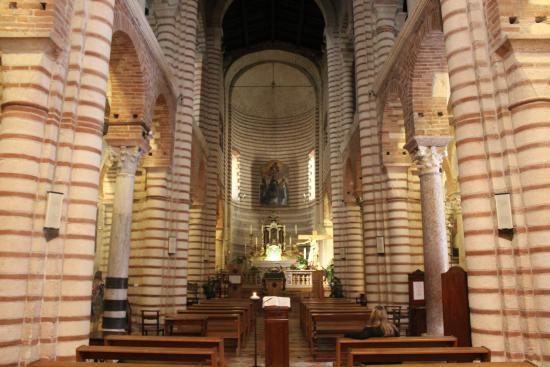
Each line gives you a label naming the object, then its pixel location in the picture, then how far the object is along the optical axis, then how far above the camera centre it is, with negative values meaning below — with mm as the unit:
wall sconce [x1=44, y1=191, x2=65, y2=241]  6734 +895
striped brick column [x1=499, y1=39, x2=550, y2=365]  6496 +1214
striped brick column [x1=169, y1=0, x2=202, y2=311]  14266 +4297
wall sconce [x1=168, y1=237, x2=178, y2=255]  13852 +923
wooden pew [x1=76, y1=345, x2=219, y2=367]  5543 -844
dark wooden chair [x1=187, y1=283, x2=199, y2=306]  19422 -432
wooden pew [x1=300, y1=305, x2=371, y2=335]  11008 -689
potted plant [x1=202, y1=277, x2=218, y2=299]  19797 -392
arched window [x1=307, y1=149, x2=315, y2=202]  33469 +7067
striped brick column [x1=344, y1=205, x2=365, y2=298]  19516 +1074
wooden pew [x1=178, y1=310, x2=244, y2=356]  10828 -1026
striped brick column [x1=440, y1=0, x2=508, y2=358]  6988 +1595
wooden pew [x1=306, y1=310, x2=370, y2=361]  10297 -958
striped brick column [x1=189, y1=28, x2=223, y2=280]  21766 +6793
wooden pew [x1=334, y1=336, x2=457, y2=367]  6398 -807
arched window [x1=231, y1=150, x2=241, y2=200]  33969 +7292
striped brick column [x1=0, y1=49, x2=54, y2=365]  6277 +1122
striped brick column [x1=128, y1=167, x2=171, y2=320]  13359 +730
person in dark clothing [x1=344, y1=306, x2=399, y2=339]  7059 -678
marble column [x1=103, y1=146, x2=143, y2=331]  11133 +873
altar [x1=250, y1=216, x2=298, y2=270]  28406 +1817
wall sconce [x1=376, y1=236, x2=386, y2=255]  14284 +969
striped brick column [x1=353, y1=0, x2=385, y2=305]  14578 +4074
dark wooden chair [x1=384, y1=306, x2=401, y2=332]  12370 -863
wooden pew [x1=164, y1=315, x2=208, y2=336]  10281 -944
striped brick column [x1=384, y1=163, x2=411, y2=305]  13703 +1337
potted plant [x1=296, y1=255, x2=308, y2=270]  26095 +870
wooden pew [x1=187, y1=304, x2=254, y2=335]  12064 -739
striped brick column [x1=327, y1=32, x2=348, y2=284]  21266 +5882
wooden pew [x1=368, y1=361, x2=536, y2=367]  4649 -803
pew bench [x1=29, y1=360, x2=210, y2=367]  4789 -856
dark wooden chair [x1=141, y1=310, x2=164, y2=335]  12080 -1178
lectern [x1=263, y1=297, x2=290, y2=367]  7840 -877
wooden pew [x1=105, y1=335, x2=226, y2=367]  6461 -832
